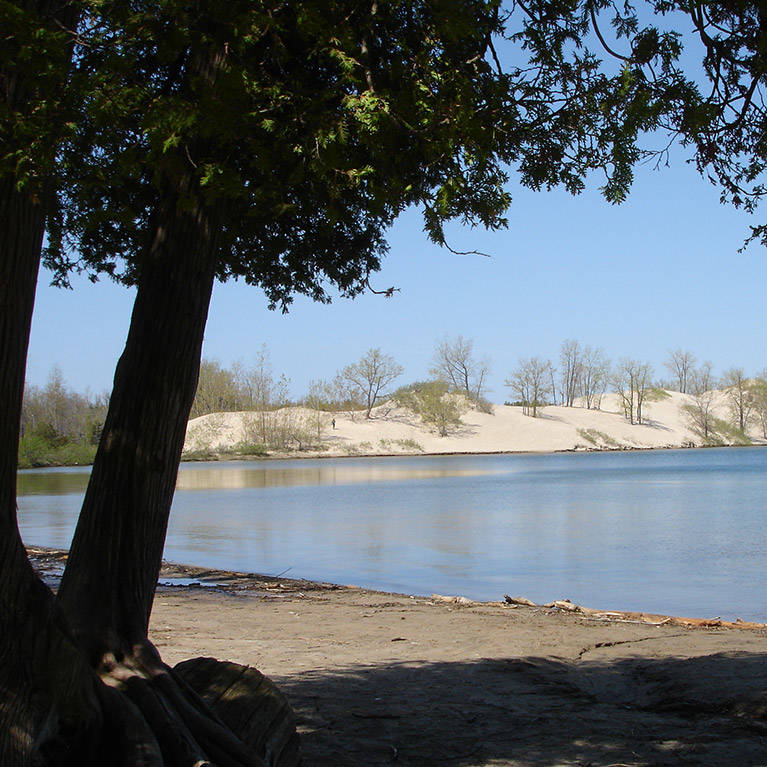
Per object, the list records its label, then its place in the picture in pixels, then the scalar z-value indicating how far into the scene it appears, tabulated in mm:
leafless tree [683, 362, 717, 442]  98375
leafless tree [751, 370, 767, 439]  103000
